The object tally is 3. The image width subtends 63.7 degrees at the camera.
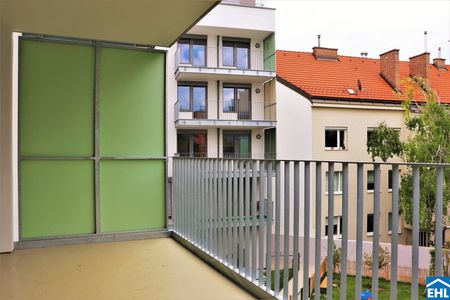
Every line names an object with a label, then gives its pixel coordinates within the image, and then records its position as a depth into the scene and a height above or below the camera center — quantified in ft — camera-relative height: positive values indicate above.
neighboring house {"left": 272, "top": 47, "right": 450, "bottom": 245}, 44.70 +5.15
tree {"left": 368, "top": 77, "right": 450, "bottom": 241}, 36.81 +1.65
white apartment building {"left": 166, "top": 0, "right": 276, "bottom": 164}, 42.37 +8.47
